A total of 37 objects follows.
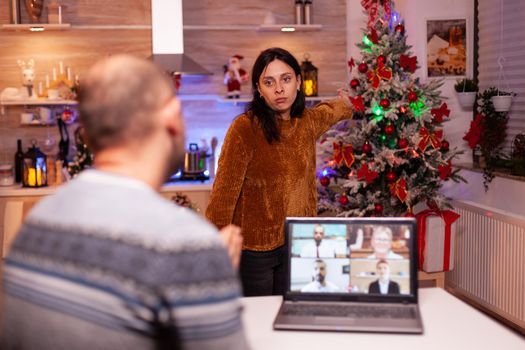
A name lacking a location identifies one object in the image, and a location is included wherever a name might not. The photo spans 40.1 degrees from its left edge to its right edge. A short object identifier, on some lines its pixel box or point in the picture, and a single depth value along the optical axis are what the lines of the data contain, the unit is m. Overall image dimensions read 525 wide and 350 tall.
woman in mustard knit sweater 2.70
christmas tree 4.07
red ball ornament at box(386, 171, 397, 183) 4.08
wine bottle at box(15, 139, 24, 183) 5.00
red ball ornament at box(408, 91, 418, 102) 4.03
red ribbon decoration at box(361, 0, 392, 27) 4.11
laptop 1.96
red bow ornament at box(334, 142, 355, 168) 4.14
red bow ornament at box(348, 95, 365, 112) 4.01
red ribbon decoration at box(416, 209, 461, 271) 4.19
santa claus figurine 5.04
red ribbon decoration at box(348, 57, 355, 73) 4.17
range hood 4.51
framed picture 4.80
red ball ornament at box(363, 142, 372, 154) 4.11
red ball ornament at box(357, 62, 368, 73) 4.12
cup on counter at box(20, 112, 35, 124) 5.04
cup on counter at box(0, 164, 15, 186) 4.86
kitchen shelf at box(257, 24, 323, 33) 5.00
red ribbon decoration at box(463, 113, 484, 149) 4.38
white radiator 3.95
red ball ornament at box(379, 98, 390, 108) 4.03
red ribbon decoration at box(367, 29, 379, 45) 4.11
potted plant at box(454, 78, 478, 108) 4.75
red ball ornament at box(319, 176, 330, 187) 4.23
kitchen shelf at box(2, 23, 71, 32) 4.82
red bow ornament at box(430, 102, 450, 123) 4.08
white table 1.75
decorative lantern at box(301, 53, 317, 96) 5.12
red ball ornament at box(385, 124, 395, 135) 4.05
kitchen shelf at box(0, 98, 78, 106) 4.88
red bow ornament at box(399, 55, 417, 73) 4.06
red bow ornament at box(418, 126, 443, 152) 4.03
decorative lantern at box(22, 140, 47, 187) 4.84
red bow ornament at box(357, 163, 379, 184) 4.05
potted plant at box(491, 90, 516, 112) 4.41
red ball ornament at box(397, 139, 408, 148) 4.09
